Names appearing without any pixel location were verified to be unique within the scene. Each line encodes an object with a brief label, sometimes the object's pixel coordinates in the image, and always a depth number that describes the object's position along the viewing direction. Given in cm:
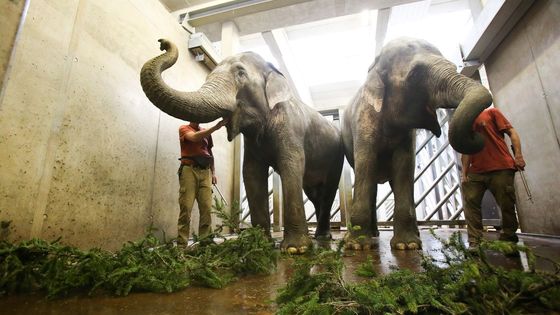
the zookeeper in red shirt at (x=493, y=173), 322
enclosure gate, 811
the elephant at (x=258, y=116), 271
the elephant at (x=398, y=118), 333
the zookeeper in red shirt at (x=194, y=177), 456
